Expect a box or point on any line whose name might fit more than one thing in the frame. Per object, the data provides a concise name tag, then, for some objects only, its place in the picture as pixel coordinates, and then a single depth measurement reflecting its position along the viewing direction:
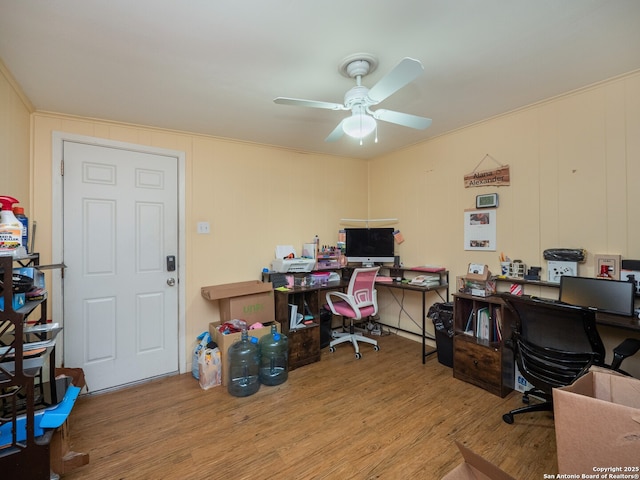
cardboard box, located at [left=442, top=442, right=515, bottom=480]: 0.86
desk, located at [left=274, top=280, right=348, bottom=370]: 2.92
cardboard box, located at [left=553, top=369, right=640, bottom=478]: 0.72
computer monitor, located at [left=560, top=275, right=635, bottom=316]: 1.89
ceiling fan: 1.68
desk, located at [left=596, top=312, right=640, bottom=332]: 1.71
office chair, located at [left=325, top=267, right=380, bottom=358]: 3.07
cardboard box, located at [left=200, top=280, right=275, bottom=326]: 2.80
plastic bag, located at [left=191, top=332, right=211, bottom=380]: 2.76
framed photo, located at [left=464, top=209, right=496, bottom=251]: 2.79
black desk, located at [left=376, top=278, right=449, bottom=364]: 2.98
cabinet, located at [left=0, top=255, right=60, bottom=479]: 1.19
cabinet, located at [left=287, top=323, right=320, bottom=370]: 2.91
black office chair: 1.69
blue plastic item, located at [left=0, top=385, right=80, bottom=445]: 1.29
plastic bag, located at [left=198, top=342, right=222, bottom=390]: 2.57
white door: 2.46
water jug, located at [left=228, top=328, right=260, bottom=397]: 2.52
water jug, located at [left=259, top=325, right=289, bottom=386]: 2.64
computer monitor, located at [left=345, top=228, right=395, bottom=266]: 3.59
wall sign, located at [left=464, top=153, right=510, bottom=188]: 2.69
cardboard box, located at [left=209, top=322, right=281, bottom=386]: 2.59
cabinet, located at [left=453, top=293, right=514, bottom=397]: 2.36
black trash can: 2.85
